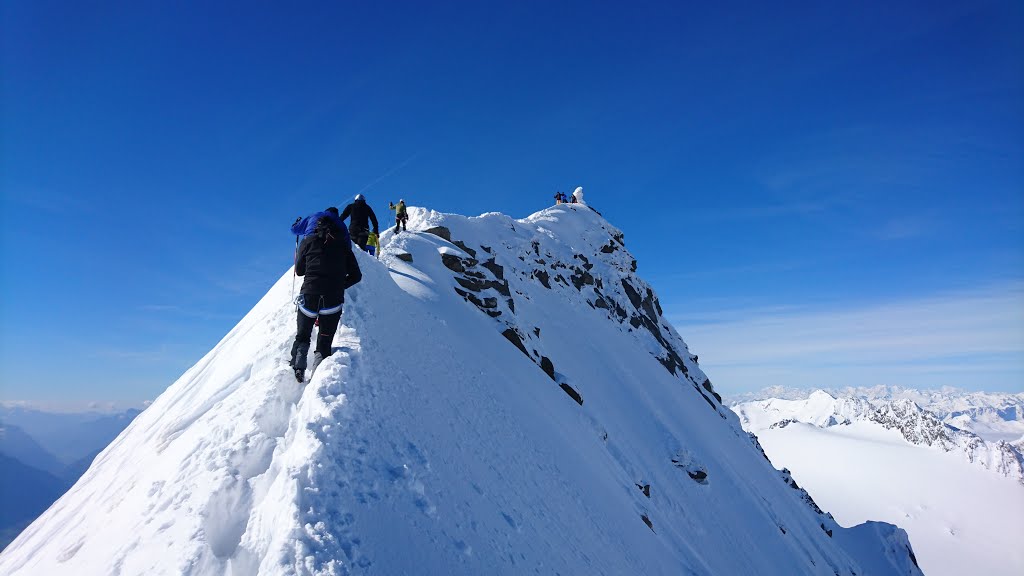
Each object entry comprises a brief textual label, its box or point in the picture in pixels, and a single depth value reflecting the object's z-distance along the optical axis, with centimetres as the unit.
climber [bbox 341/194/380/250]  1423
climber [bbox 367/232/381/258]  1488
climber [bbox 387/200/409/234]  2080
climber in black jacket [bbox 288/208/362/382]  680
